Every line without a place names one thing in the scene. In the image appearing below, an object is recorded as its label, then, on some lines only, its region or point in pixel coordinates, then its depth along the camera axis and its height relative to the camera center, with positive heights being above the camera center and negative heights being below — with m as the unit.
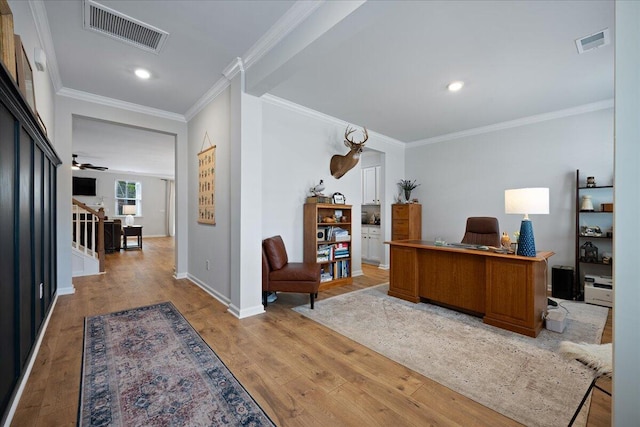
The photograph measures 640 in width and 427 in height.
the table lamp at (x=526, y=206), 2.56 +0.06
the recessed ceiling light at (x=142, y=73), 3.08 +1.55
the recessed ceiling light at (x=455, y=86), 3.27 +1.51
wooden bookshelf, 4.09 -0.44
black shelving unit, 3.81 -0.21
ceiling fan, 6.69 +1.10
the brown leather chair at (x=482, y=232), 3.58 -0.25
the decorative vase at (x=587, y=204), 3.80 +0.12
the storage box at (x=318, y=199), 4.10 +0.19
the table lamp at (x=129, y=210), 10.34 +0.04
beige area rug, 1.71 -1.14
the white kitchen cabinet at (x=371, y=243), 5.88 -0.68
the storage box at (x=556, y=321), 2.68 -1.05
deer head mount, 4.33 +0.82
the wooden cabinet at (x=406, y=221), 5.43 -0.18
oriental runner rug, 1.54 -1.13
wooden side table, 7.77 -0.61
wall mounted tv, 9.19 +0.83
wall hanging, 3.70 +0.38
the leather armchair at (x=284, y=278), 3.18 -0.75
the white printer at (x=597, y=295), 3.46 -1.04
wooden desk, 2.61 -0.75
